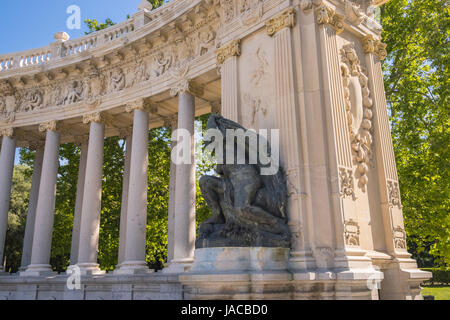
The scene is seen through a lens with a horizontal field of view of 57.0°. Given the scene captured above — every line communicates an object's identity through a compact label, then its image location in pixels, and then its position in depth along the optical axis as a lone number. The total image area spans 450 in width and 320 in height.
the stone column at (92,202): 33.75
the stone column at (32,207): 40.22
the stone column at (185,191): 29.42
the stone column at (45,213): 35.06
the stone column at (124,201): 36.91
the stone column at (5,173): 38.00
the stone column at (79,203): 38.97
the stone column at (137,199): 31.28
